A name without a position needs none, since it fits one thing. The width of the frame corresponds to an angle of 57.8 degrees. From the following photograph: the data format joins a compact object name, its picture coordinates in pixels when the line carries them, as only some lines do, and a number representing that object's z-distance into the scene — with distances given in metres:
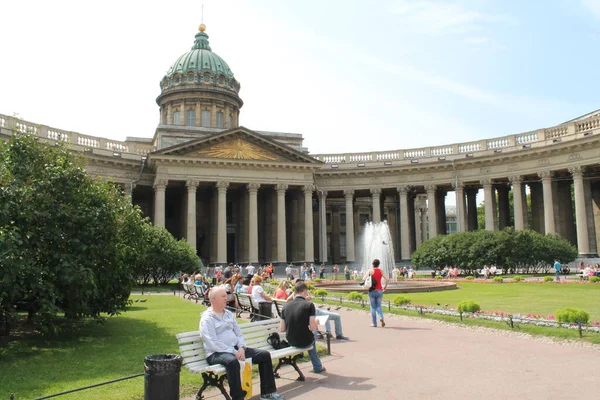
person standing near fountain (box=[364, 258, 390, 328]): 15.36
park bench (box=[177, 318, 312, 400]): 7.99
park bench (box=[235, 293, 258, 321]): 15.82
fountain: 27.40
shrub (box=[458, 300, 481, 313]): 16.59
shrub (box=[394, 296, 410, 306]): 19.67
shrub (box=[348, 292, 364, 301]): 22.67
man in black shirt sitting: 9.62
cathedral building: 47.31
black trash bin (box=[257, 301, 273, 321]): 14.55
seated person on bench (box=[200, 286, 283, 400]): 8.10
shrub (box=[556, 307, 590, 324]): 13.66
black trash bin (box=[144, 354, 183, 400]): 7.17
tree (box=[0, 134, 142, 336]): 11.88
